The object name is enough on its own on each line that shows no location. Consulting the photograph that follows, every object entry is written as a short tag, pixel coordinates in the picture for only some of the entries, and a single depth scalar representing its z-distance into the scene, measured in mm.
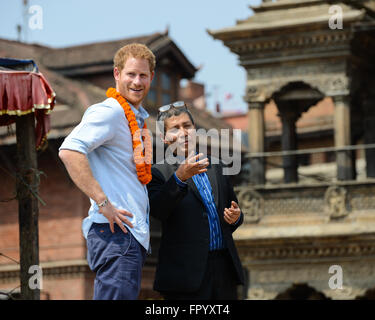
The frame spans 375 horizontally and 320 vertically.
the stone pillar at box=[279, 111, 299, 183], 22844
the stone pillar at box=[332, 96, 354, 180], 21266
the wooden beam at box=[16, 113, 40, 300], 9047
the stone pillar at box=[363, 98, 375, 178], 22391
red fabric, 8742
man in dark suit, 6180
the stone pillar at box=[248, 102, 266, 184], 21981
